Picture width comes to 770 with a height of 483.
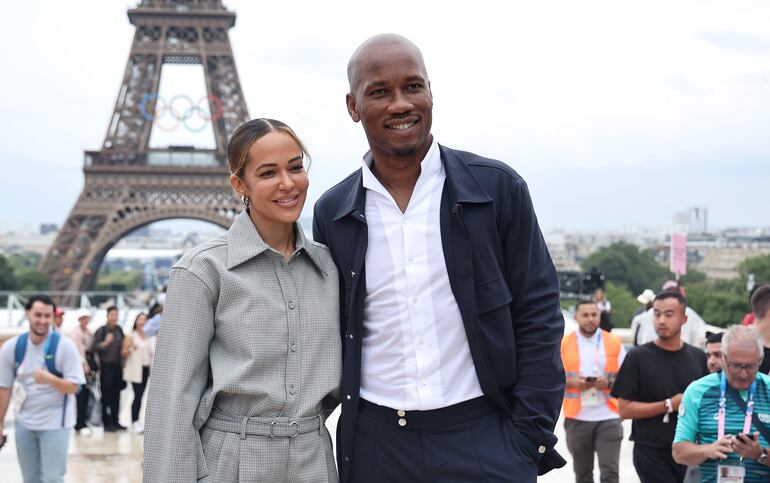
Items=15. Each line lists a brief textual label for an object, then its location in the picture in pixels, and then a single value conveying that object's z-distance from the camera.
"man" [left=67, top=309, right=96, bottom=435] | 10.59
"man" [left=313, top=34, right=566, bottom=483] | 2.83
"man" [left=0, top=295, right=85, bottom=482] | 6.47
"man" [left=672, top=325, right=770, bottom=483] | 4.35
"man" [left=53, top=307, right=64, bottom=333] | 9.82
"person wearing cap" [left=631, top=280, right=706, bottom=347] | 8.95
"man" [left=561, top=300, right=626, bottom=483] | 6.80
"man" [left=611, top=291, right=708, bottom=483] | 5.64
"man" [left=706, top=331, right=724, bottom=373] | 5.59
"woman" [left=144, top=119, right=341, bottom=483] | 2.72
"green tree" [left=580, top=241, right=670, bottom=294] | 65.06
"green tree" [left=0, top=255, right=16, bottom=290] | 55.19
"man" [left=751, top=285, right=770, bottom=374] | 5.58
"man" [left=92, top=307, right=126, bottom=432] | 10.80
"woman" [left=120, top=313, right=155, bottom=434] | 10.87
